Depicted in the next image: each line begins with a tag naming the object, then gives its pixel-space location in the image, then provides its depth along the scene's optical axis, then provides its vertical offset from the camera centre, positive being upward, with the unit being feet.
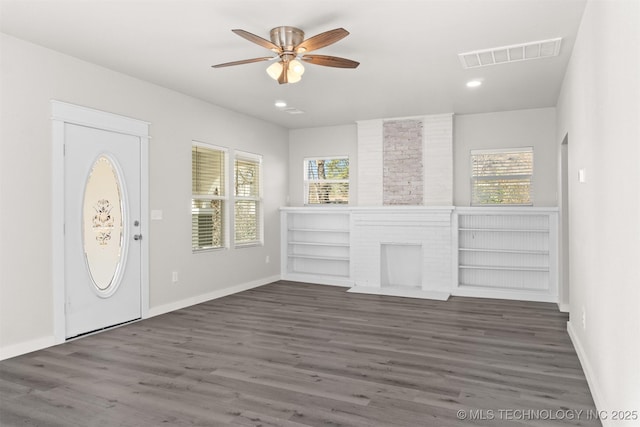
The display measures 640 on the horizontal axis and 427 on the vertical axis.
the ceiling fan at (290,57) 11.52 +4.34
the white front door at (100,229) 13.84 -0.45
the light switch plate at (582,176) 10.74 +0.93
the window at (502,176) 21.39 +1.81
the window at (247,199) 22.33 +0.81
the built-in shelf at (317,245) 24.73 -1.84
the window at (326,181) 25.39 +1.99
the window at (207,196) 19.47 +0.86
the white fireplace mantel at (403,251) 21.67 -2.01
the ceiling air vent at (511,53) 12.78 +4.97
